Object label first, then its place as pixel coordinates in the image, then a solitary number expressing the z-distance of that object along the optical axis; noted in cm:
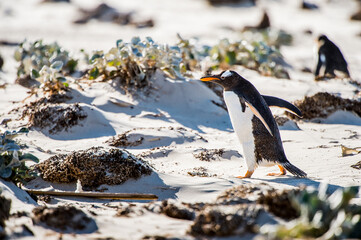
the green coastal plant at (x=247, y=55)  1695
